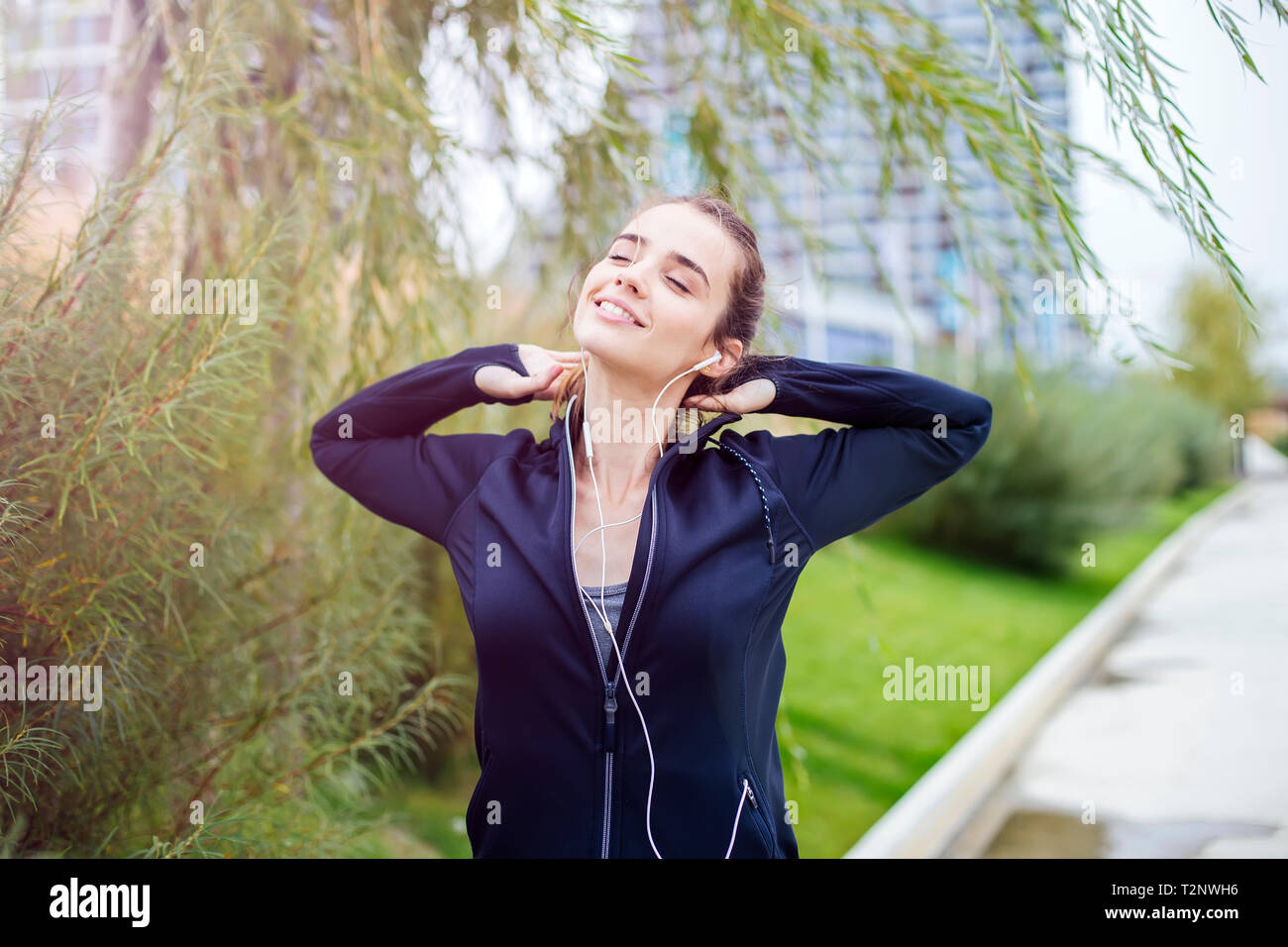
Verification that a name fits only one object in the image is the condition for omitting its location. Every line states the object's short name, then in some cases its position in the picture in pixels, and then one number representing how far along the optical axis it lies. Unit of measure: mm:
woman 1554
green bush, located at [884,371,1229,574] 9648
